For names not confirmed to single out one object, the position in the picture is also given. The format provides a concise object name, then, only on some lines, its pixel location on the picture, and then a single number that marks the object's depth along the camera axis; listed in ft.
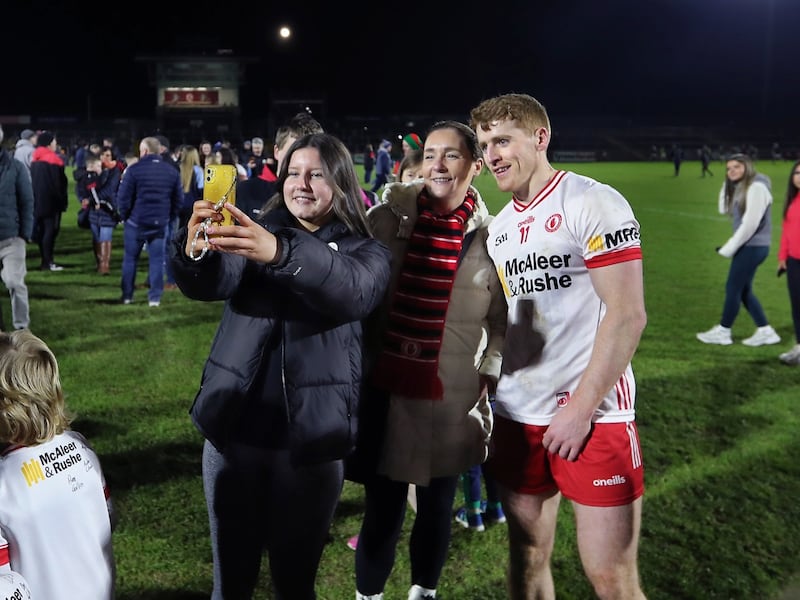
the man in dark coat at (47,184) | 33.99
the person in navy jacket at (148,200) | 26.86
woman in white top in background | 23.12
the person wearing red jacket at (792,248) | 21.35
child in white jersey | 6.12
